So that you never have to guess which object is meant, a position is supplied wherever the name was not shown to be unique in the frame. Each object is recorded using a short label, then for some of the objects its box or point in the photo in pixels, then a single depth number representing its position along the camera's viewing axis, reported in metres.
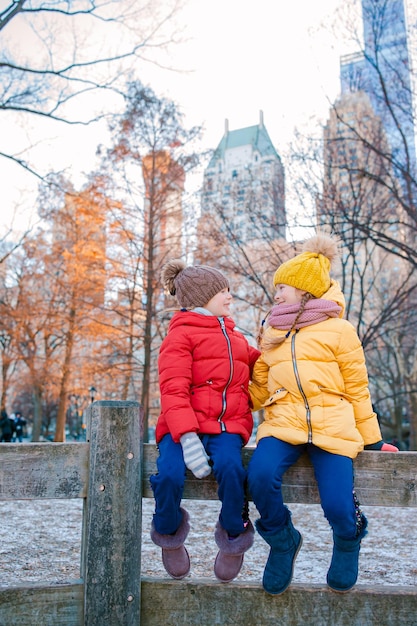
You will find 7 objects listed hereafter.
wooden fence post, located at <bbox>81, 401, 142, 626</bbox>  2.22
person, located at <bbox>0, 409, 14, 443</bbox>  19.70
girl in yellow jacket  2.24
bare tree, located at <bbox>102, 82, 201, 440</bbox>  14.27
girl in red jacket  2.28
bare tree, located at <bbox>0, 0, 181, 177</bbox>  9.35
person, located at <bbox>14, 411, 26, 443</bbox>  25.58
